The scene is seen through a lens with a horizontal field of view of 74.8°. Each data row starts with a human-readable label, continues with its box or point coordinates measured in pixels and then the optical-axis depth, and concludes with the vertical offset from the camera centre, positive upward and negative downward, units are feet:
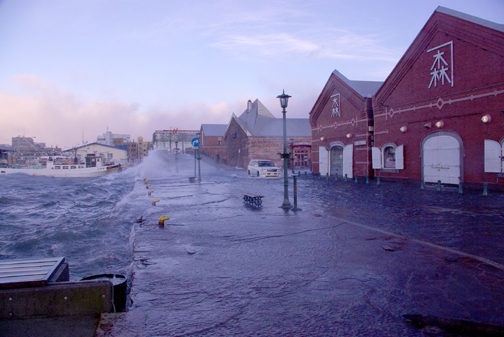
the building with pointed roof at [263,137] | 166.09 +14.58
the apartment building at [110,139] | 438.57 +37.88
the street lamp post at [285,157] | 40.09 +0.93
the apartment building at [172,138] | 363.72 +31.54
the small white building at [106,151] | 273.54 +13.66
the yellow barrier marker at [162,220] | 31.96 -5.28
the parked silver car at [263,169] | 105.40 -1.40
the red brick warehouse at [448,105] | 53.52 +10.95
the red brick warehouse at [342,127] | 86.33 +10.71
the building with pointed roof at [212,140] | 250.37 +19.87
